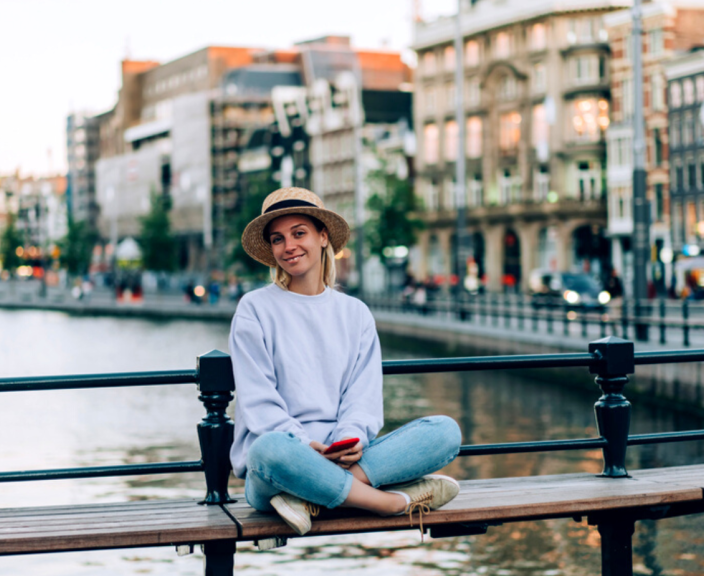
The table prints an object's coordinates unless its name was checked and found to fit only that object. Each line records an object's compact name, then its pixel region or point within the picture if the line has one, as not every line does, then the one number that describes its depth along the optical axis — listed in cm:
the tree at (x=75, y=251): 9606
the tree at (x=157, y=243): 8500
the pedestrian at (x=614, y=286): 3738
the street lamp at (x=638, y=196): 2391
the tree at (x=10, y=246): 11238
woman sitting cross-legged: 426
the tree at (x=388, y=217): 6009
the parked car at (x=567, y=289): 3809
